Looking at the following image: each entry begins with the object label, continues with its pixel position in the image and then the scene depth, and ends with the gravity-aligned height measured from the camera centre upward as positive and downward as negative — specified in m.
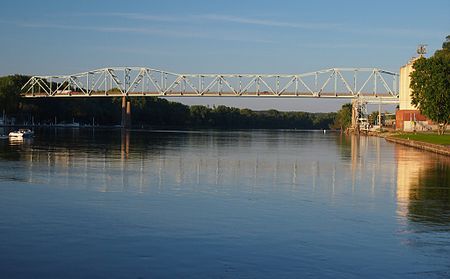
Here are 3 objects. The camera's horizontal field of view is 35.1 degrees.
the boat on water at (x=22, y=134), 89.65 -2.01
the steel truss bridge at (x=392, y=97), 194.48 +7.26
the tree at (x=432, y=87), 92.44 +4.85
